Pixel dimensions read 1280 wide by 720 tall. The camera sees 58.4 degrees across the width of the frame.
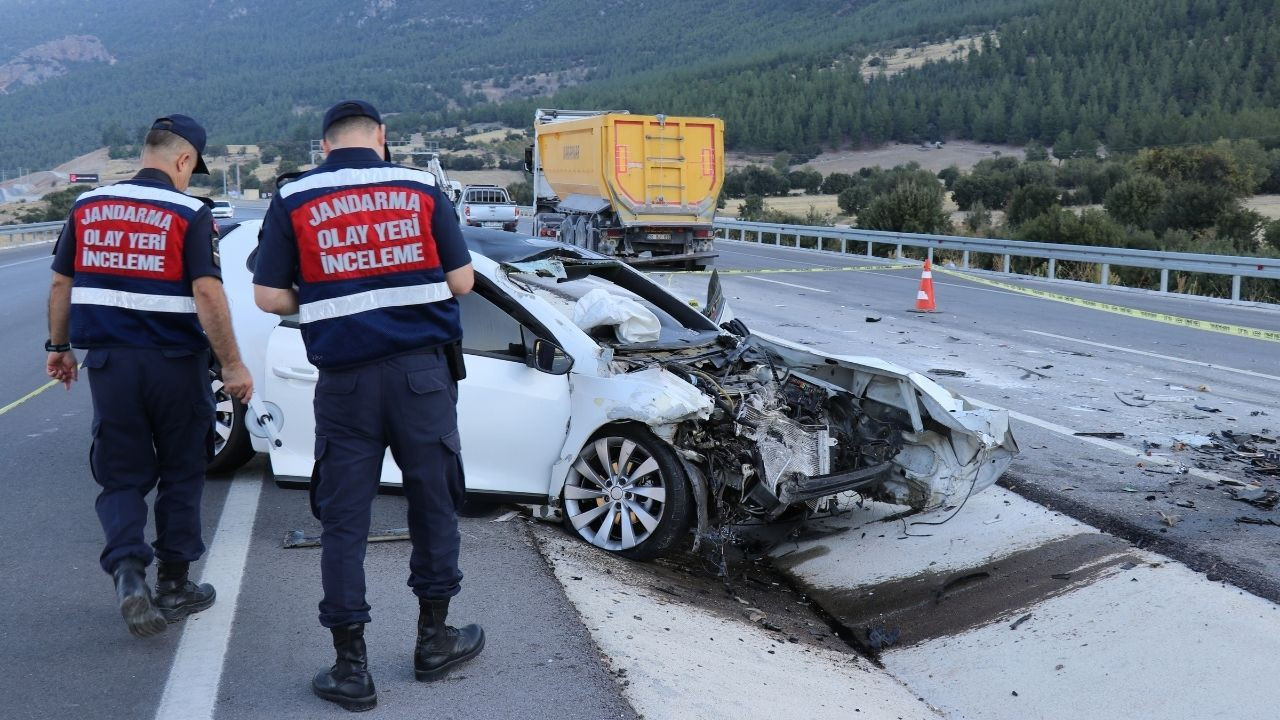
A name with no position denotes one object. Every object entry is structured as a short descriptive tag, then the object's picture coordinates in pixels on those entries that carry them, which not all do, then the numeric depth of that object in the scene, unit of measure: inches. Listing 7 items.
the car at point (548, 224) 1093.8
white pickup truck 1469.0
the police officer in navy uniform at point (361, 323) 148.2
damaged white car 223.3
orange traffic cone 633.6
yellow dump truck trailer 925.2
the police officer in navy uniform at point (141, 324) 169.8
